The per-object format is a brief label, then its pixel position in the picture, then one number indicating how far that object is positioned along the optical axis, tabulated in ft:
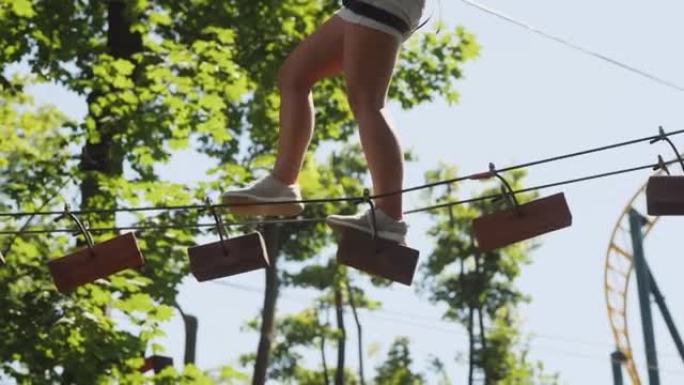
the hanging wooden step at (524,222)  14.67
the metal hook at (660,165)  14.15
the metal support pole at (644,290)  63.46
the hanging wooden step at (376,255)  14.51
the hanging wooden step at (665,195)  14.40
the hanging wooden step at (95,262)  15.81
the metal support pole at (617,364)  65.87
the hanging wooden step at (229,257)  15.56
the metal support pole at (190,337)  81.10
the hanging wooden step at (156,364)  32.10
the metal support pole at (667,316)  68.49
